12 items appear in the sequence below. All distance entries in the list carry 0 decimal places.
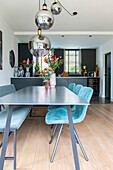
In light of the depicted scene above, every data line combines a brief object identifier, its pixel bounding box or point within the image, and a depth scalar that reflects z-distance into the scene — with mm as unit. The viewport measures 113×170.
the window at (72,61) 8695
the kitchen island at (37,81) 4867
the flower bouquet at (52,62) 3055
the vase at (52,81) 3256
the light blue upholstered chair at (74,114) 1596
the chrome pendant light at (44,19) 1780
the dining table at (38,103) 1279
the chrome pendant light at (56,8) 1983
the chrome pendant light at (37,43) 2185
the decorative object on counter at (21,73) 5297
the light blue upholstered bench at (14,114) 1429
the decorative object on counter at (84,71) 8344
